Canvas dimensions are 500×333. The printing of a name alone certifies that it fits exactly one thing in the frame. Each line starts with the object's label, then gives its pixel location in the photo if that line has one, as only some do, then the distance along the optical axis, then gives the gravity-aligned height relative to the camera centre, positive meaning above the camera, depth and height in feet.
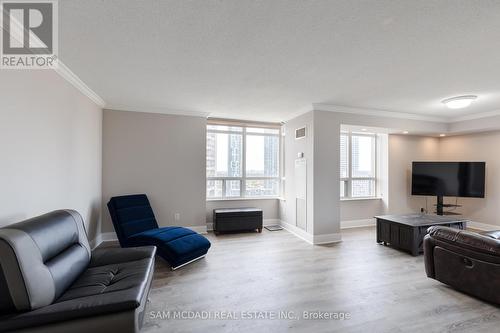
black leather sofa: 4.39 -2.72
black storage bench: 15.62 -3.60
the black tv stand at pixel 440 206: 16.78 -2.76
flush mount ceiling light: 11.73 +3.39
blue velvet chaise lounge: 10.23 -3.24
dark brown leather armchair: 7.37 -3.18
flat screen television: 16.01 -0.77
